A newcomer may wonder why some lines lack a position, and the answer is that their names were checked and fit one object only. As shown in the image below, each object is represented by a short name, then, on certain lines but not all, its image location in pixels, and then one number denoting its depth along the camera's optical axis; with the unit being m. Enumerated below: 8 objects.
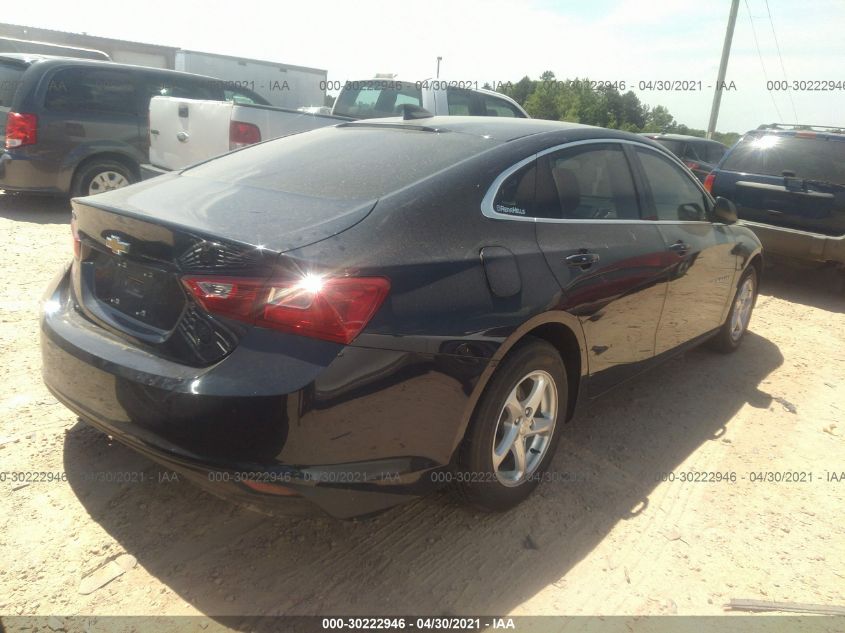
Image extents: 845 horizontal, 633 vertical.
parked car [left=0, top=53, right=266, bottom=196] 7.59
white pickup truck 6.43
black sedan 2.09
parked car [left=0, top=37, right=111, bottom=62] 14.45
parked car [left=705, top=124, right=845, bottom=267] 6.88
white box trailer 24.53
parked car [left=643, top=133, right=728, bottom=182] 12.12
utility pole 20.06
